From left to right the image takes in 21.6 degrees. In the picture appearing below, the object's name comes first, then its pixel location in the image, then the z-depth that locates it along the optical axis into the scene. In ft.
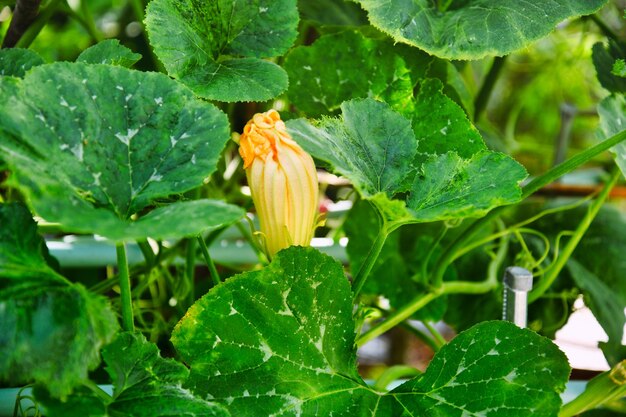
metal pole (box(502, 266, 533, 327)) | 3.83
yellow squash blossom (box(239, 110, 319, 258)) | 3.53
